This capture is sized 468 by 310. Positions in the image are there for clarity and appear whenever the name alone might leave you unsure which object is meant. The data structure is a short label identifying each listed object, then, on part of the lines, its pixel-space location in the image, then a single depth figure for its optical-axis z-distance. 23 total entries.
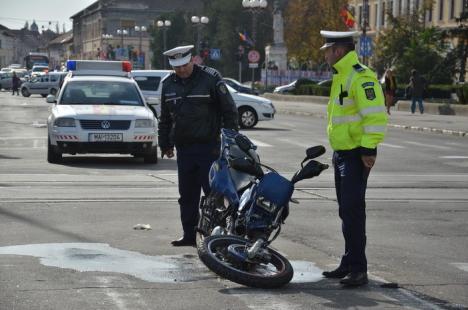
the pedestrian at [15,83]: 79.38
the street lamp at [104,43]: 163.94
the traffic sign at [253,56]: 60.07
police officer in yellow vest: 7.95
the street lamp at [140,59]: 116.05
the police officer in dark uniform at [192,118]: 9.70
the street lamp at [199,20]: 71.94
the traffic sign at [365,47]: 44.79
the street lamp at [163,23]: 86.75
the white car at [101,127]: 19.27
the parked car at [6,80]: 94.75
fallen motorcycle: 7.75
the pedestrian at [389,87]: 43.06
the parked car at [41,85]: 72.19
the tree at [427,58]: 55.25
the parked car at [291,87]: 71.94
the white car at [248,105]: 33.31
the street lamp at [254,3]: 57.22
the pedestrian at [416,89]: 42.12
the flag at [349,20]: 53.36
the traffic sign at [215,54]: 72.19
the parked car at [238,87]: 55.06
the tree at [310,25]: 85.62
